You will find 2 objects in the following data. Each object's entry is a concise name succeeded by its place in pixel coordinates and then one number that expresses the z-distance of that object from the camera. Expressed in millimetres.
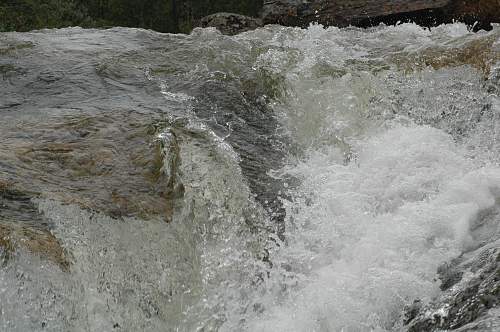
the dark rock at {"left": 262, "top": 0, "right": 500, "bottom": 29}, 9633
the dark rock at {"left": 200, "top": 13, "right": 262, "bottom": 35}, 12766
